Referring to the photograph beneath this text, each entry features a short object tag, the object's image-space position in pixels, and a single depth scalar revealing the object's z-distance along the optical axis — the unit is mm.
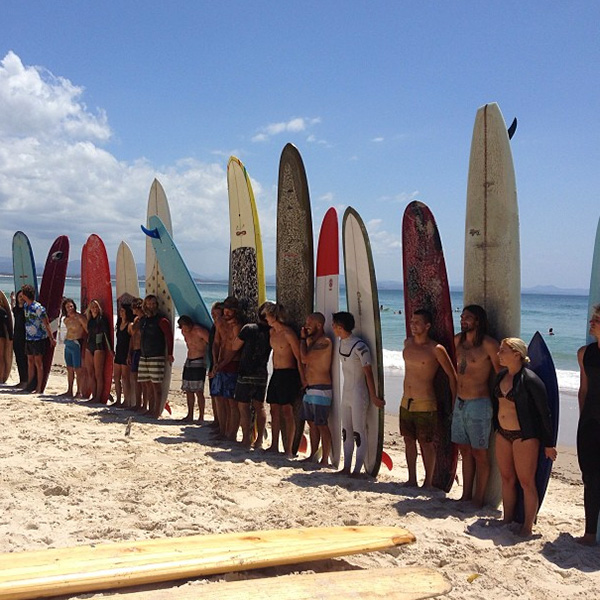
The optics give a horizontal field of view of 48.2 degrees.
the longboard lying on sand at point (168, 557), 2535
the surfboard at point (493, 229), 4328
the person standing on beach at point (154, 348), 6801
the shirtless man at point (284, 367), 5259
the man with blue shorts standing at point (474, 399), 3998
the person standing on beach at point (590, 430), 3430
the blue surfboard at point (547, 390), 3748
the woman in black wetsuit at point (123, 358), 7180
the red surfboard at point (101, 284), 7617
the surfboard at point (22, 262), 9008
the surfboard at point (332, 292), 5125
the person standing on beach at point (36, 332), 7898
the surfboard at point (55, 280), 8477
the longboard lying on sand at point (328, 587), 2535
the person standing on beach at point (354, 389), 4750
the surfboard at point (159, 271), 7027
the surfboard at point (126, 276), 7992
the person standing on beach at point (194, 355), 6484
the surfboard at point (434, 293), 4438
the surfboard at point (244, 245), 6250
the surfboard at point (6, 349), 8641
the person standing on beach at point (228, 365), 5832
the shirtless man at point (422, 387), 4340
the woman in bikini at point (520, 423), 3512
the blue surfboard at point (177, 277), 6809
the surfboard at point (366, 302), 4793
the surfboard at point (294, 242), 5664
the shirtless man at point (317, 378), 5016
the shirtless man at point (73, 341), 7734
